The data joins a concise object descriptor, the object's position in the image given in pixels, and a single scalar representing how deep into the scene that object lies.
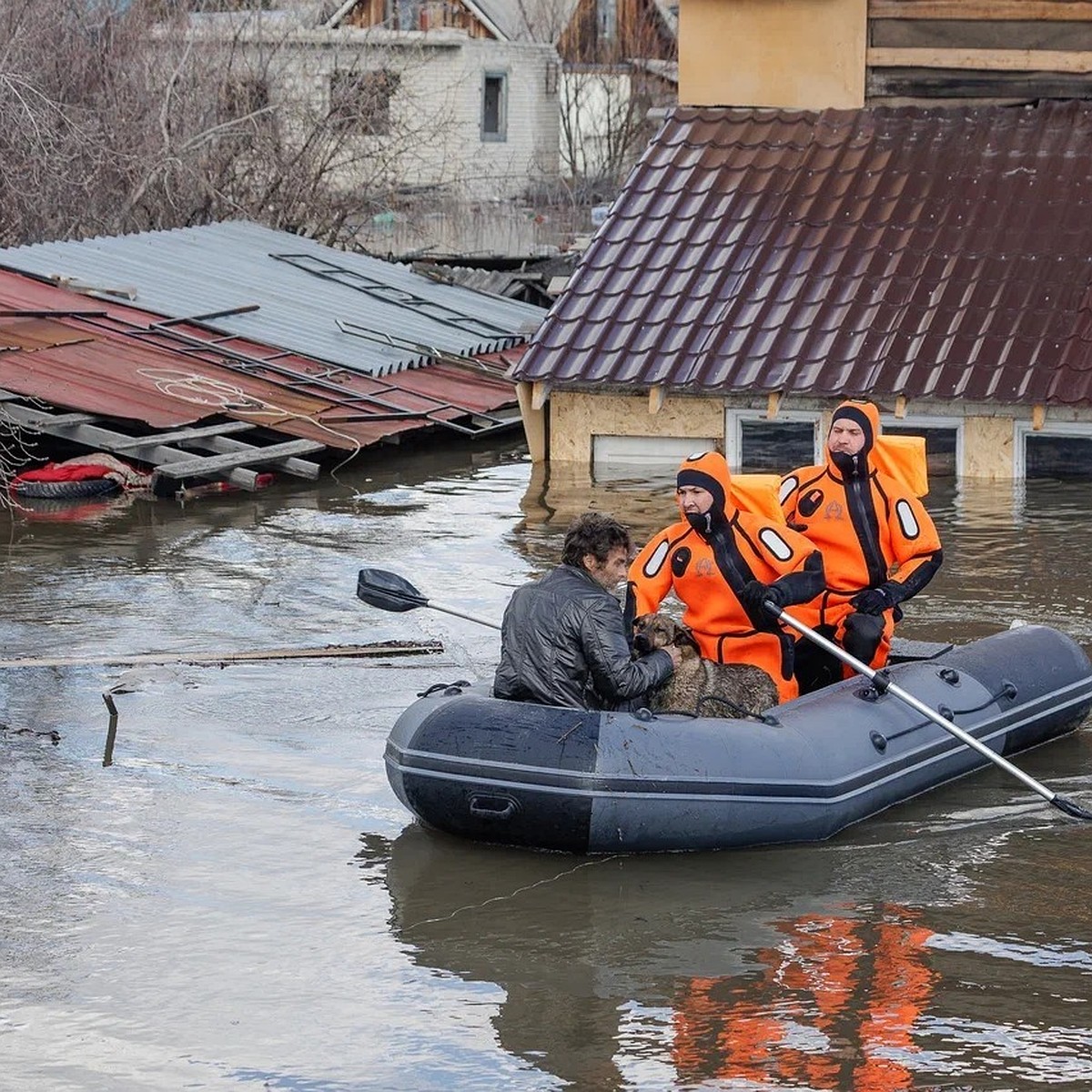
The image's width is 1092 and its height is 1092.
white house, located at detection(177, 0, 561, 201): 41.31
